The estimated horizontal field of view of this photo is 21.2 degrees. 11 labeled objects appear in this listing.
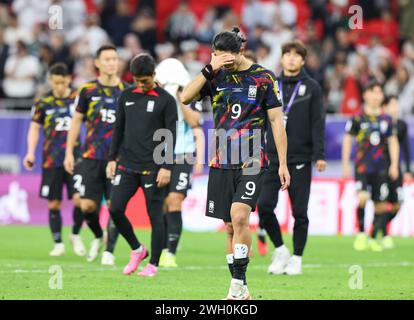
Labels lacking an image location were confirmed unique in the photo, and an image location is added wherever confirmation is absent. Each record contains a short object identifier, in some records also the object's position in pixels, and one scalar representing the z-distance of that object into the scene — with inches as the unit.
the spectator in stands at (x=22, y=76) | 939.3
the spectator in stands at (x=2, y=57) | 950.4
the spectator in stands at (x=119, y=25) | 1023.0
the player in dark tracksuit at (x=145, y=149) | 489.4
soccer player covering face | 406.9
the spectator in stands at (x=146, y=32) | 1010.1
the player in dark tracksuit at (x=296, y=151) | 527.5
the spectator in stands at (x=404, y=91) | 975.0
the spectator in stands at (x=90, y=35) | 991.6
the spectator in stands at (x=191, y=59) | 962.7
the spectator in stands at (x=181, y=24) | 1029.2
